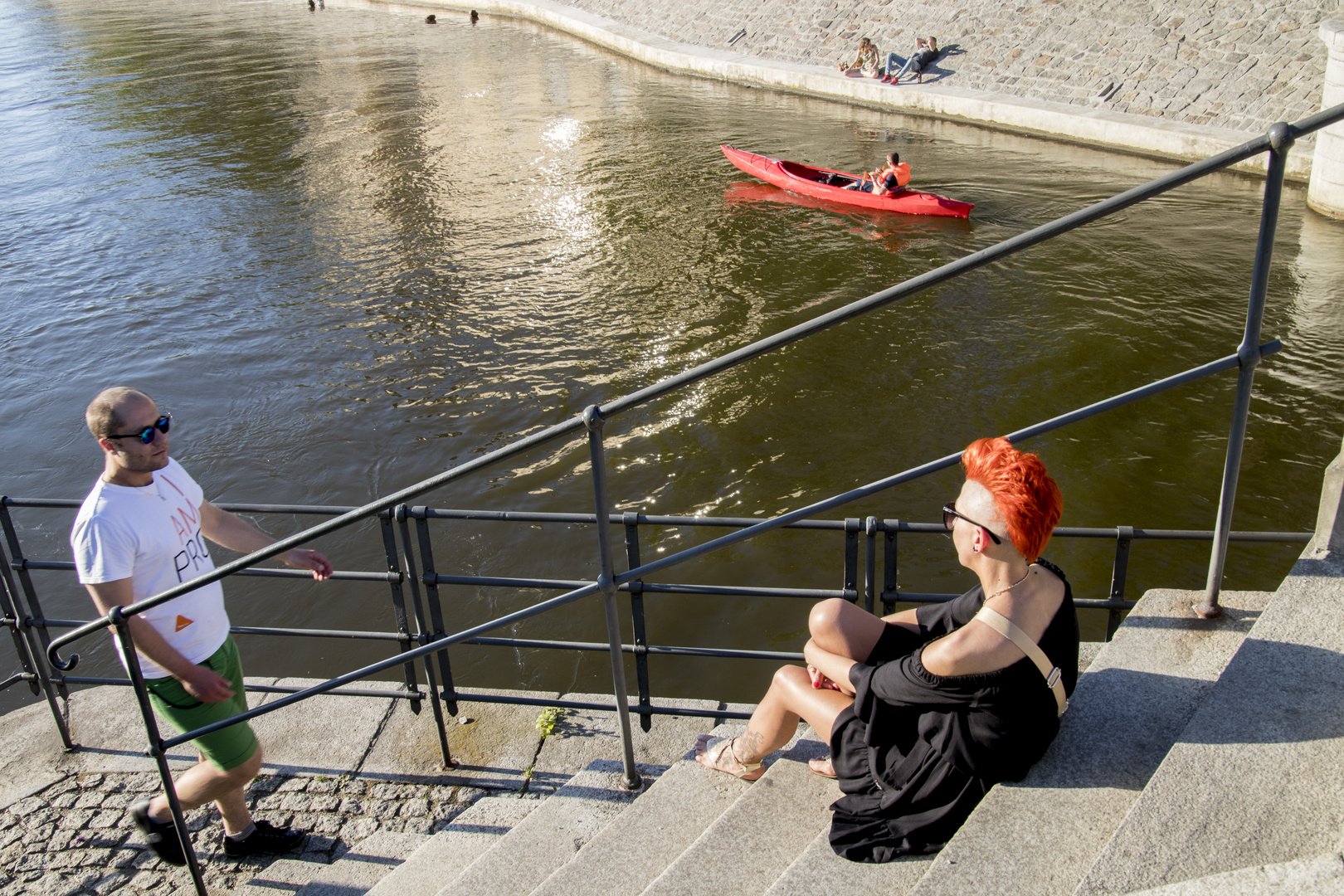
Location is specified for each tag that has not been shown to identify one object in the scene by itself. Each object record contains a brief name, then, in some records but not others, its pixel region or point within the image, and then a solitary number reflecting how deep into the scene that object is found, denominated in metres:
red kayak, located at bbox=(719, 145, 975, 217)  17.17
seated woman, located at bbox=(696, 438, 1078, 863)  2.59
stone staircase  2.12
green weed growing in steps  4.72
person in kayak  17.25
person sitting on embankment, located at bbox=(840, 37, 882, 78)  26.53
